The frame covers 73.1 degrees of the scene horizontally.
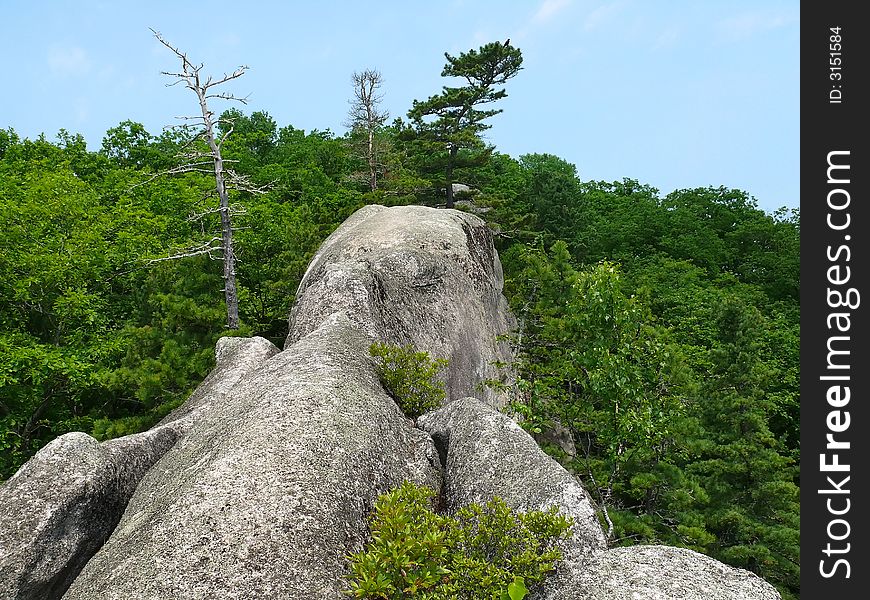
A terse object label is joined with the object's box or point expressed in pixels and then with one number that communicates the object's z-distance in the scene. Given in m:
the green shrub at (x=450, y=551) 6.30
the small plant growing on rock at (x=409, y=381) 11.55
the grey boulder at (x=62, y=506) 8.56
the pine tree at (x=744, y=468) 16.36
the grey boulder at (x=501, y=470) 7.68
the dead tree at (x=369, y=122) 39.12
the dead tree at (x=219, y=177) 19.72
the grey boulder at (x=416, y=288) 14.66
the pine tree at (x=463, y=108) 30.95
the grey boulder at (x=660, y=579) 6.31
